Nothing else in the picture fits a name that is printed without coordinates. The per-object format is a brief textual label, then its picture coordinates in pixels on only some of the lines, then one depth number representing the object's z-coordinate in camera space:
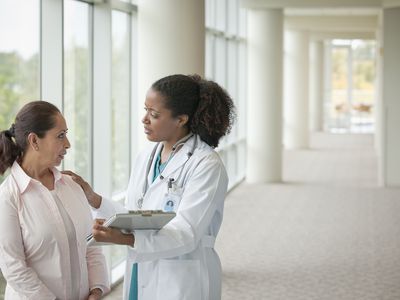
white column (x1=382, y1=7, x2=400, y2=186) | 14.85
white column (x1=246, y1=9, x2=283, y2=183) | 15.55
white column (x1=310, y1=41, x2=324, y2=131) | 30.62
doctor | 3.36
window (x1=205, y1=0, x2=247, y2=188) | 13.84
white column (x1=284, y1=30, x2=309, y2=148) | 22.84
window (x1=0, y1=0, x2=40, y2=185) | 5.57
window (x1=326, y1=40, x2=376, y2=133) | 34.97
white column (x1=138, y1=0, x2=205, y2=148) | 7.35
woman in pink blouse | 3.12
